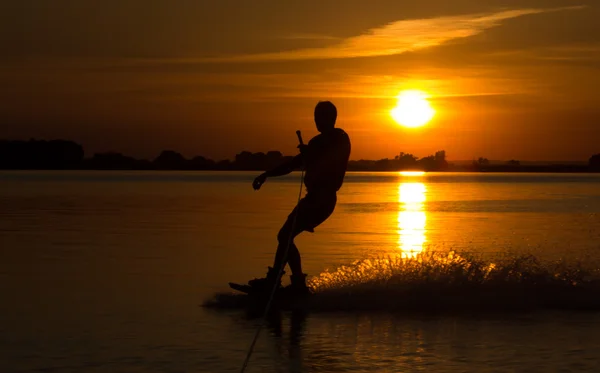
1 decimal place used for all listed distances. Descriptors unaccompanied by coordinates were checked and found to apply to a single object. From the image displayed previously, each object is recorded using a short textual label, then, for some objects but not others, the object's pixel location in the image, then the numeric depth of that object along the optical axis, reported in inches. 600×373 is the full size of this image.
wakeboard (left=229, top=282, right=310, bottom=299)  433.4
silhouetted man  424.8
